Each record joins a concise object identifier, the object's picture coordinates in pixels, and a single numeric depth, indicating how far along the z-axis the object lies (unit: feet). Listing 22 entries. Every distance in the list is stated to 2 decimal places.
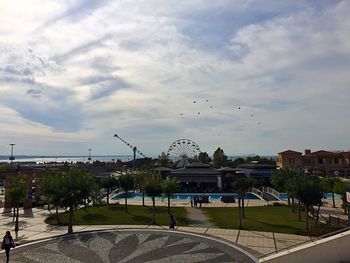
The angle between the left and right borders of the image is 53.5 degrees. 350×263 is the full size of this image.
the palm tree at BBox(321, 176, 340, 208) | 142.82
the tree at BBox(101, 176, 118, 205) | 155.63
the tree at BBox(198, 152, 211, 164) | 421.83
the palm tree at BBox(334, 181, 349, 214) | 125.37
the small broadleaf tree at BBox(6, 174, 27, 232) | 99.71
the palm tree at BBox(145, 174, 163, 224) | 108.33
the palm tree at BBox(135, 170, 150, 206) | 132.67
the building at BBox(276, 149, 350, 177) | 306.14
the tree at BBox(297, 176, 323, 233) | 84.84
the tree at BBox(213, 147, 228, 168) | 369.71
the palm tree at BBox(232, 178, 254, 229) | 129.03
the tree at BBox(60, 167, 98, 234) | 85.30
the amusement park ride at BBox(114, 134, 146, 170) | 451.53
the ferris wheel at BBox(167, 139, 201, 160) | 366.20
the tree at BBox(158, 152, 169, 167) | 374.22
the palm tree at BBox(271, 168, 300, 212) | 126.41
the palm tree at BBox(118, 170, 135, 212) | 138.41
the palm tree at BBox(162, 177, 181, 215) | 111.34
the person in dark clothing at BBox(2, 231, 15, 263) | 63.37
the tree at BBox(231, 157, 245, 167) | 392.27
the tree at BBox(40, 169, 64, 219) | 85.40
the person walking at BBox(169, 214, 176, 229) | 90.02
